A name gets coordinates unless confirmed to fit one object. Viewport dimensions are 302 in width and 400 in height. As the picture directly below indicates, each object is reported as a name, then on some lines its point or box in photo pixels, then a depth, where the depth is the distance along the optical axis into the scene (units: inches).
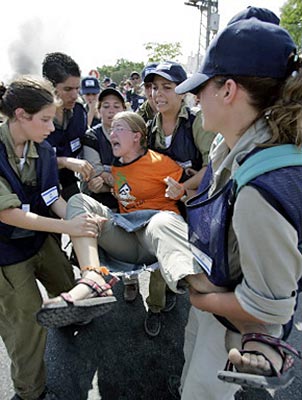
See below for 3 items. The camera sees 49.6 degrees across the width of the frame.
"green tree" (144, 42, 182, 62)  960.3
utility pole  654.5
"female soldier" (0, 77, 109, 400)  64.0
